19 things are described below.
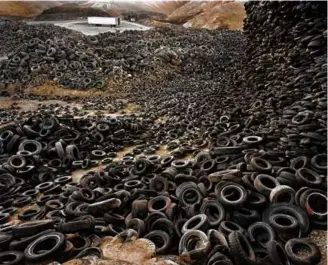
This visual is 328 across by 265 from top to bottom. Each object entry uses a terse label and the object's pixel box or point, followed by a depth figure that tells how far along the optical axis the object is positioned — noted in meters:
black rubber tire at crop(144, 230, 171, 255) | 5.99
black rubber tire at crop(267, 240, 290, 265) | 5.45
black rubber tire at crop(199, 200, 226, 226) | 6.50
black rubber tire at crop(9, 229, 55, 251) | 6.51
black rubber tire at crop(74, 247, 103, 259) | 5.98
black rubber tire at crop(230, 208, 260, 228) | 6.39
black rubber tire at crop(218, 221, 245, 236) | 5.98
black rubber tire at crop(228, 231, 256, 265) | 5.37
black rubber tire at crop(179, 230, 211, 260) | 5.49
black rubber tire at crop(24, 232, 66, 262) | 6.02
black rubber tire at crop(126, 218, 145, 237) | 6.49
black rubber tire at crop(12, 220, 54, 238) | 6.74
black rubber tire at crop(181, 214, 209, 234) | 6.14
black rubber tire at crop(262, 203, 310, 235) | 6.13
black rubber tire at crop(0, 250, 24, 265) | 6.08
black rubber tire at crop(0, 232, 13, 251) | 6.64
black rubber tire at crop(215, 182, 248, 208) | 6.59
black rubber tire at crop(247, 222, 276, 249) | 5.96
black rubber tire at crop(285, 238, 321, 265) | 5.38
